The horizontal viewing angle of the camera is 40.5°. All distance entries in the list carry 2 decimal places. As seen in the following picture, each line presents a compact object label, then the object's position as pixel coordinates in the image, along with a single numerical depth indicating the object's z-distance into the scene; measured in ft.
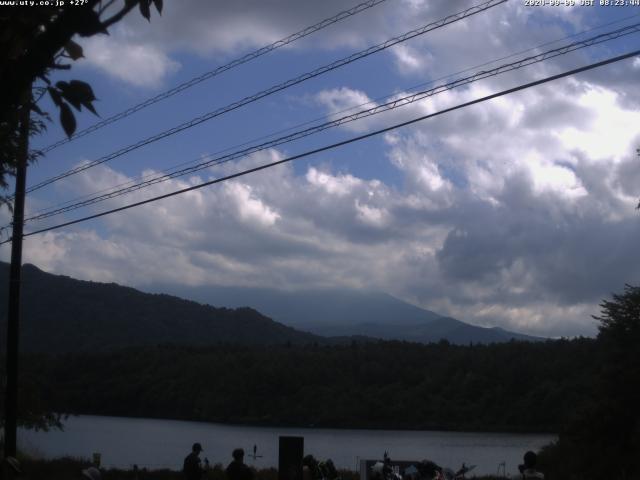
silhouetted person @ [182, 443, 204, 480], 52.85
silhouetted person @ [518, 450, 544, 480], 32.09
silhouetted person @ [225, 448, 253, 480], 45.06
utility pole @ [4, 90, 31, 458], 63.98
